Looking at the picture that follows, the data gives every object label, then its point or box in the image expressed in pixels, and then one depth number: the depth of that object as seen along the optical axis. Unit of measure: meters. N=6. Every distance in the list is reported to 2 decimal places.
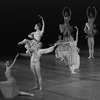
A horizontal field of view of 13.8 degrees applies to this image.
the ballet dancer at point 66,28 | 18.27
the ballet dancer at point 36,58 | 11.97
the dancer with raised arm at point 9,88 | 11.44
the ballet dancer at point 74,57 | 15.31
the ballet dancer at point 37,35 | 12.20
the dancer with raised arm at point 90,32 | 18.88
